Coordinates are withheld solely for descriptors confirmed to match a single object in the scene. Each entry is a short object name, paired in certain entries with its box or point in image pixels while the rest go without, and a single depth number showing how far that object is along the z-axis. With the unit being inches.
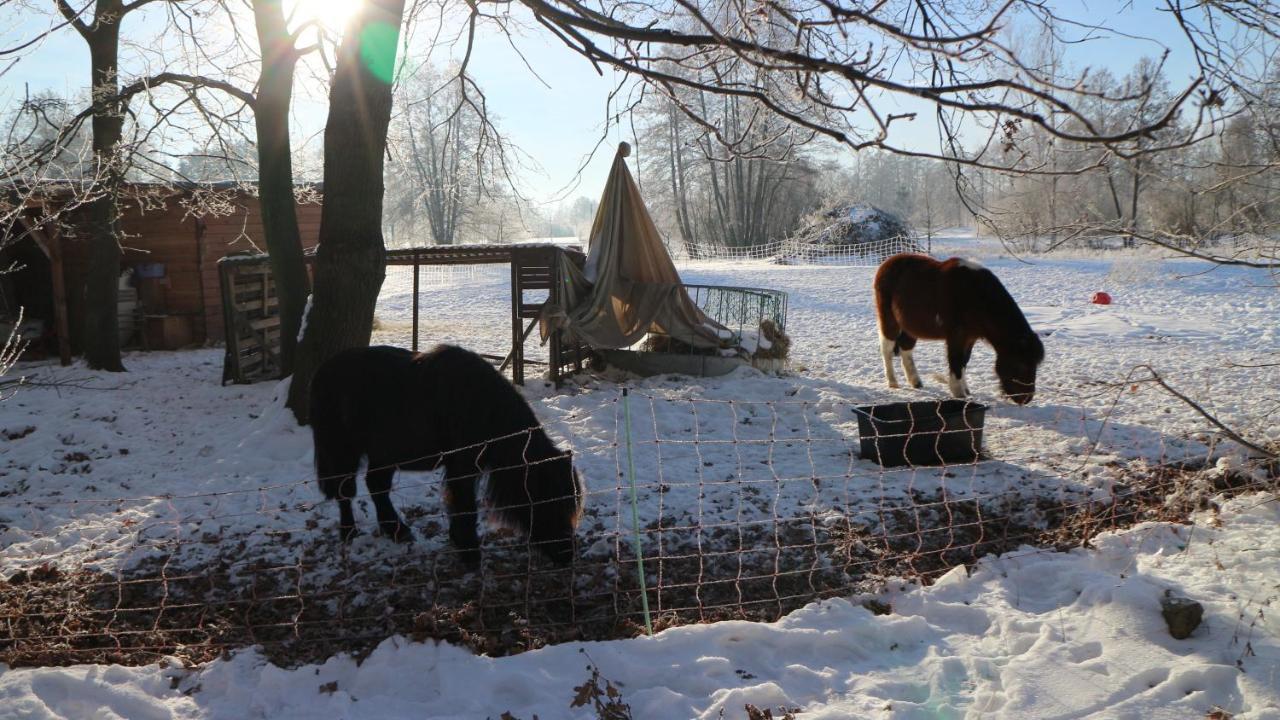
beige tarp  358.0
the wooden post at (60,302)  421.4
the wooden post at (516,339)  355.6
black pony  160.9
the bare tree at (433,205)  1375.5
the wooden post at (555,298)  352.2
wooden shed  485.7
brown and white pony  286.7
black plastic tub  223.0
